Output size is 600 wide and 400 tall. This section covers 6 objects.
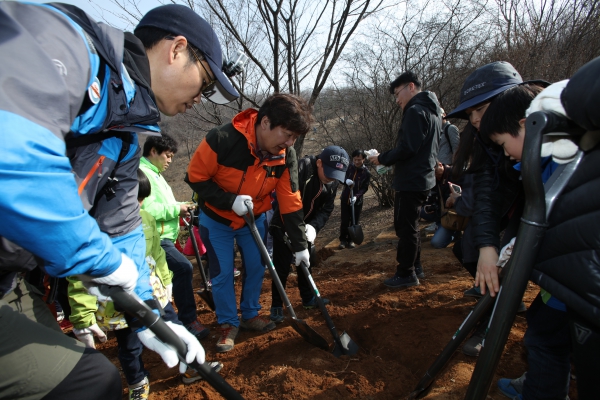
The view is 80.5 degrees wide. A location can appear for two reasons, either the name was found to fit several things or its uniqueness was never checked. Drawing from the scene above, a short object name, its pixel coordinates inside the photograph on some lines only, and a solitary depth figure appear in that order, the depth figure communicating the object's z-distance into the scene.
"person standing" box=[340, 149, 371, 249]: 6.81
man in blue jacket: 0.91
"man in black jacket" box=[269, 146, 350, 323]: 3.66
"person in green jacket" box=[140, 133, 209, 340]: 3.45
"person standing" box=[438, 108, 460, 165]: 5.09
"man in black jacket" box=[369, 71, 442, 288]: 3.84
